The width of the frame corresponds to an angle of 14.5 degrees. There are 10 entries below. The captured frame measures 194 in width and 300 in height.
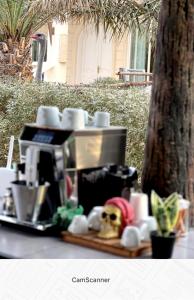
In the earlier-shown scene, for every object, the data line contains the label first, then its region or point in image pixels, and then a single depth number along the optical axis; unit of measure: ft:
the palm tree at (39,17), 18.74
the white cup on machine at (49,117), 9.20
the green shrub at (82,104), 15.19
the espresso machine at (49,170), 8.74
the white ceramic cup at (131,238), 8.36
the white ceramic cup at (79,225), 8.73
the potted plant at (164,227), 8.23
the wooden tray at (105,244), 8.36
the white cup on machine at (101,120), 9.52
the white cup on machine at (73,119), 9.05
